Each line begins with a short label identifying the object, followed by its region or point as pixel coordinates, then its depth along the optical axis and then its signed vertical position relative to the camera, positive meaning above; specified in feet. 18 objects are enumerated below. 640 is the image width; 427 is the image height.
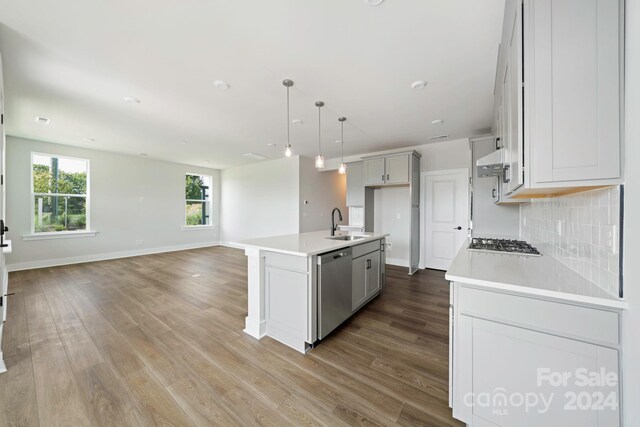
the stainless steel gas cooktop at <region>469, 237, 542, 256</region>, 6.30 -1.06
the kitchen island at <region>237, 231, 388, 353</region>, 6.75 -2.38
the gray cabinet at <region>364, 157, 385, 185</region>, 15.76 +2.86
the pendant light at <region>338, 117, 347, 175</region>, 11.13 +4.87
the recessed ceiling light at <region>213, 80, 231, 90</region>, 8.47 +4.84
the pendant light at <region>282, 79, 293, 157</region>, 8.42 +4.82
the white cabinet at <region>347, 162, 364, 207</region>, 17.05 +2.12
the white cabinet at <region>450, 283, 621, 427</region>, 3.21 -2.46
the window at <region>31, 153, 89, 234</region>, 15.97 +1.47
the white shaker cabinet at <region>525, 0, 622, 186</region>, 3.15 +1.76
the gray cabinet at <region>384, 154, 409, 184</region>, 14.84 +2.85
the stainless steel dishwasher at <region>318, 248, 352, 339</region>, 6.92 -2.51
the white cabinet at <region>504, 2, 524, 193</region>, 3.83 +1.93
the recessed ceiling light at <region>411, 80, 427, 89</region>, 8.47 +4.80
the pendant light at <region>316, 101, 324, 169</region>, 9.52 +2.25
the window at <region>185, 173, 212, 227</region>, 24.45 +1.42
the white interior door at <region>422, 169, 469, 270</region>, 14.78 -0.20
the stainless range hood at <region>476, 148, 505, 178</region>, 5.87 +1.29
